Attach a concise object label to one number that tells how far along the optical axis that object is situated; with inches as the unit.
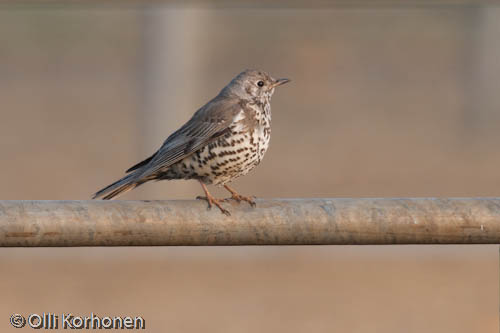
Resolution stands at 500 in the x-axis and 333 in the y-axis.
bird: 340.8
